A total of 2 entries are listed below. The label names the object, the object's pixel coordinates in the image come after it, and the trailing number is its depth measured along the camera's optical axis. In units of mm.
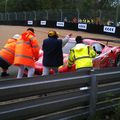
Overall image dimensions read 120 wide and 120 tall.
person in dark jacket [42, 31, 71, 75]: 10555
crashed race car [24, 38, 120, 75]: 14062
